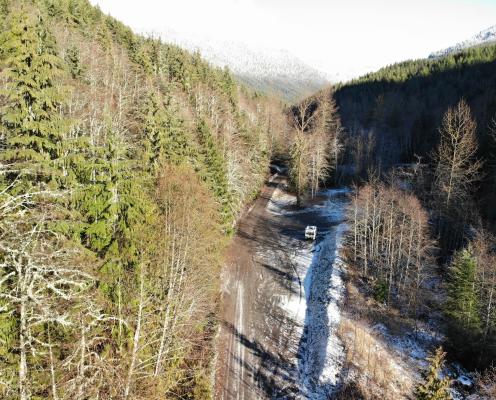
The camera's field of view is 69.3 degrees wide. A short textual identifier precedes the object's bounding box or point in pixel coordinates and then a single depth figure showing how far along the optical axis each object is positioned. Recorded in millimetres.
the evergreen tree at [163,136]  28672
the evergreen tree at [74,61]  41438
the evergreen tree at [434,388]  16969
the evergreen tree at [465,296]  26500
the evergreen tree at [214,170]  34631
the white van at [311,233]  44125
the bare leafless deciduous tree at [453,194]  38875
